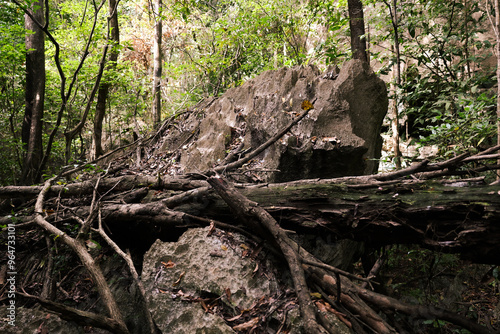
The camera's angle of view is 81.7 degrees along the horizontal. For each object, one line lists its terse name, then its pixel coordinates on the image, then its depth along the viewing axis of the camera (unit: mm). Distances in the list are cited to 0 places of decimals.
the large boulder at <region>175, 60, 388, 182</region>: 3809
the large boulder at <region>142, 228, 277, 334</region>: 2092
